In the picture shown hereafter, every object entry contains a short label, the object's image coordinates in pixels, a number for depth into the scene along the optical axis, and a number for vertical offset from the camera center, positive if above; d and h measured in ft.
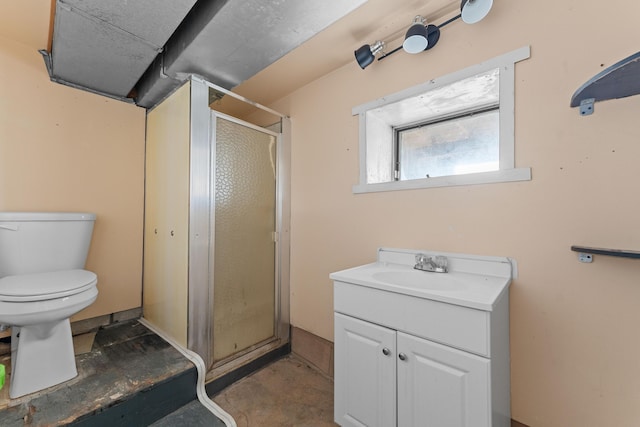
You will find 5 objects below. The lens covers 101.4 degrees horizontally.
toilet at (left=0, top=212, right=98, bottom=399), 3.99 -1.17
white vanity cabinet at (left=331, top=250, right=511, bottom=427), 2.94 -1.75
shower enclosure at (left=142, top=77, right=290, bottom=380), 5.30 -0.27
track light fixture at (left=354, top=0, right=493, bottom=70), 3.70 +2.99
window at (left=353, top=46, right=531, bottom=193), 3.94 +1.70
